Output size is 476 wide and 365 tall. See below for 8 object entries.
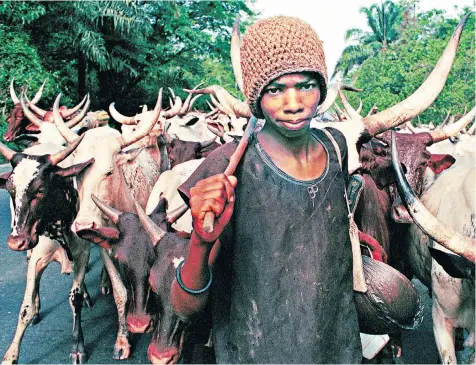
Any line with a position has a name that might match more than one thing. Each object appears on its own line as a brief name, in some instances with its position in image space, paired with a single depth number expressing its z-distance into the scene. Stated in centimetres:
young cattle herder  166
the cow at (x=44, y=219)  427
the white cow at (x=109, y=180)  451
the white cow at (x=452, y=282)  345
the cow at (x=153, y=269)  250
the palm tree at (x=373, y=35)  3128
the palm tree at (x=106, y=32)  1703
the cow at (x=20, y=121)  773
